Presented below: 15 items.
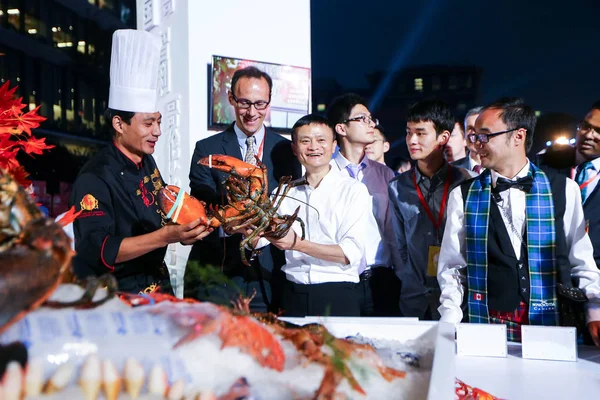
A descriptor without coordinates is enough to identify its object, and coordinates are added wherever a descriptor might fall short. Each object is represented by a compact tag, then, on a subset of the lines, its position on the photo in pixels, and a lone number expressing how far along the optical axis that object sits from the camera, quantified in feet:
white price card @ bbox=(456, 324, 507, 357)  4.95
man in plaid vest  6.36
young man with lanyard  8.71
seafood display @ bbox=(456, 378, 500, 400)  3.76
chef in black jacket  6.00
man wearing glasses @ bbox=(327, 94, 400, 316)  8.95
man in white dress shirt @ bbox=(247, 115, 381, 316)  7.45
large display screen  13.07
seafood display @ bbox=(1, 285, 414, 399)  1.86
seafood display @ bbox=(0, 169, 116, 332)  1.64
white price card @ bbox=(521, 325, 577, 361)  4.80
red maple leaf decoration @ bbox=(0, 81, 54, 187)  4.24
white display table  4.03
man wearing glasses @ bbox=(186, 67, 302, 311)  8.42
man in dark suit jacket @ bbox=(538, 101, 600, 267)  8.02
